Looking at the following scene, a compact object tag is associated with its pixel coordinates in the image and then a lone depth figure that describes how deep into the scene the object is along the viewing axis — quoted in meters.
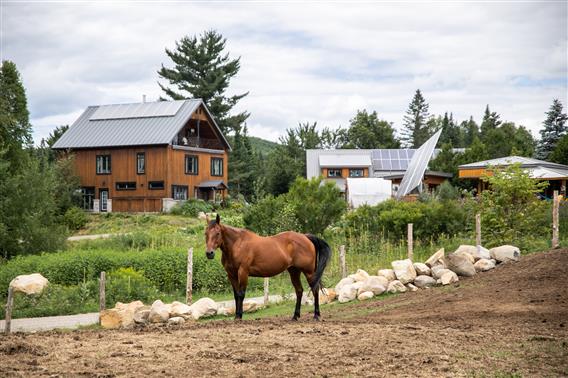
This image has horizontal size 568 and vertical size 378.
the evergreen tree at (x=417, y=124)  122.81
